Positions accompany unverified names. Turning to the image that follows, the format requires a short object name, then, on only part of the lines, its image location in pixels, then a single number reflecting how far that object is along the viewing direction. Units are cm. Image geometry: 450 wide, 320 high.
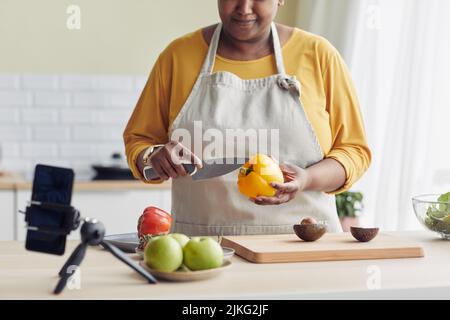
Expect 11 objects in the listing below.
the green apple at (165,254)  168
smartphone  164
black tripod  165
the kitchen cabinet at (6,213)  380
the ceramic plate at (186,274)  168
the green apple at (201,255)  170
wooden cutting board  195
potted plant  393
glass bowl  226
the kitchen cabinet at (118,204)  392
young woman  237
